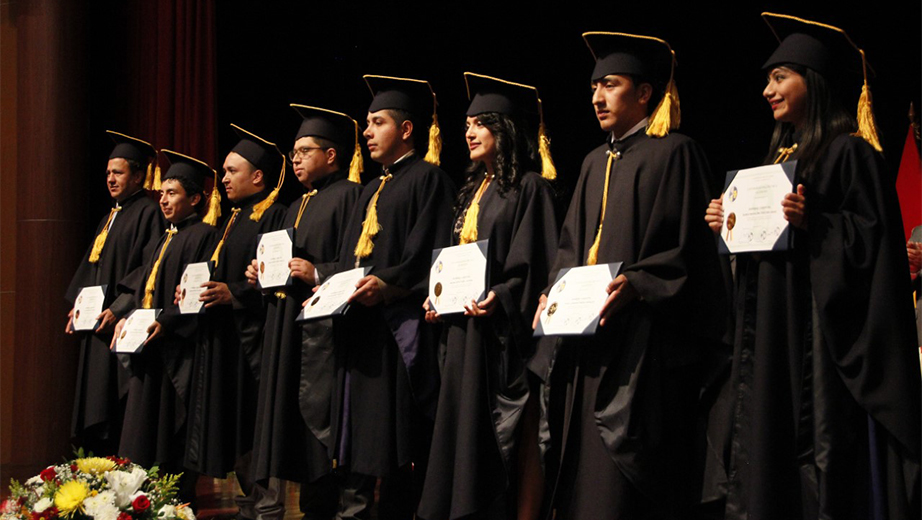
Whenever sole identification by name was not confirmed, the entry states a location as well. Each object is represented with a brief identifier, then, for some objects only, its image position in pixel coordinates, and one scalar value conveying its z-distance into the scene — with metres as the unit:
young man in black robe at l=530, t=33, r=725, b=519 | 3.41
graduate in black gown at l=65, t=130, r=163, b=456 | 6.29
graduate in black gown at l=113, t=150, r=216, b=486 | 5.72
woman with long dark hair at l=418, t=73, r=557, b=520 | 3.95
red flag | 5.53
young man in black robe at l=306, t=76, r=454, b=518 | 4.43
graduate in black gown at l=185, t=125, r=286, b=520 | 5.45
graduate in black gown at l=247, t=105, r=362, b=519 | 4.79
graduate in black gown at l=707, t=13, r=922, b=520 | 3.03
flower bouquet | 3.08
